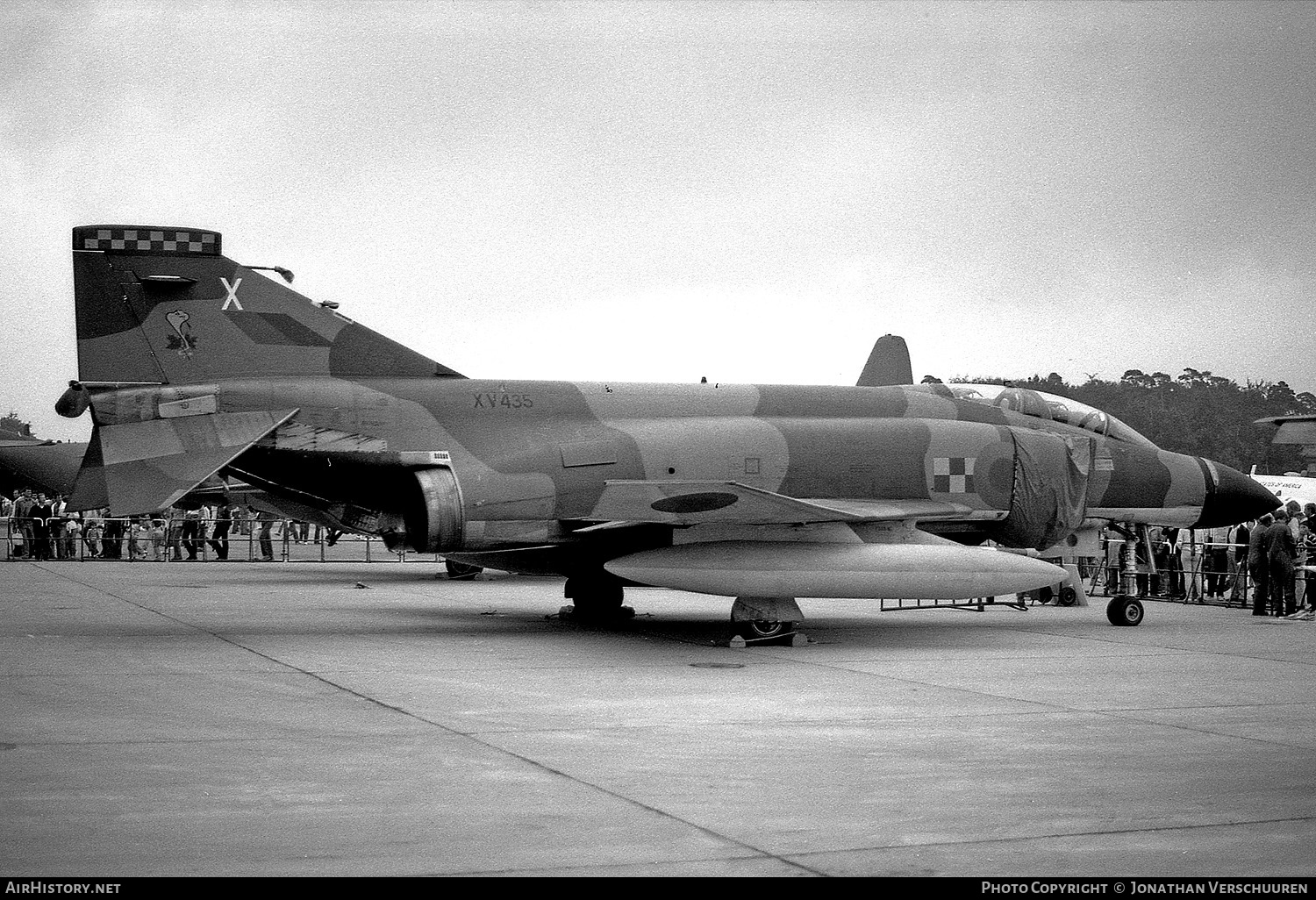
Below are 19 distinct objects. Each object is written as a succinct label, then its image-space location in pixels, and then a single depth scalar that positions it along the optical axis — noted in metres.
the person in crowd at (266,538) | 34.17
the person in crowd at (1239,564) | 21.13
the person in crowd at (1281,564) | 18.08
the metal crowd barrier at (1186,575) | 21.38
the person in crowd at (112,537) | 33.69
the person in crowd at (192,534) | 32.50
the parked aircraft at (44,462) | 37.22
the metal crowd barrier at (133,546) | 32.22
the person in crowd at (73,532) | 33.88
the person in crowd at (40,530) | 32.19
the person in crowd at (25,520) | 31.83
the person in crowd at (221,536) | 33.16
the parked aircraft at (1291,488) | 30.28
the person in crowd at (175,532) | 33.78
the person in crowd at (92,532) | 32.84
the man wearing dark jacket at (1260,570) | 18.70
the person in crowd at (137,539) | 32.41
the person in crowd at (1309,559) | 18.50
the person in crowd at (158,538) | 33.35
